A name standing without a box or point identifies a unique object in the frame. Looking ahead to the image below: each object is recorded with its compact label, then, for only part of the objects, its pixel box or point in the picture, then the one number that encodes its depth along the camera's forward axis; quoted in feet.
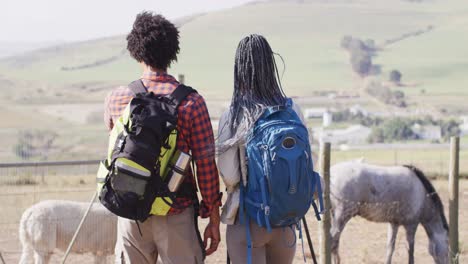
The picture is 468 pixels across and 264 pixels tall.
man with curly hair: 14.97
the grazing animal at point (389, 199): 35.12
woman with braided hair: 15.61
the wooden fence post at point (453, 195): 27.45
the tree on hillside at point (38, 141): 210.18
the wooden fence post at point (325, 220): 25.23
